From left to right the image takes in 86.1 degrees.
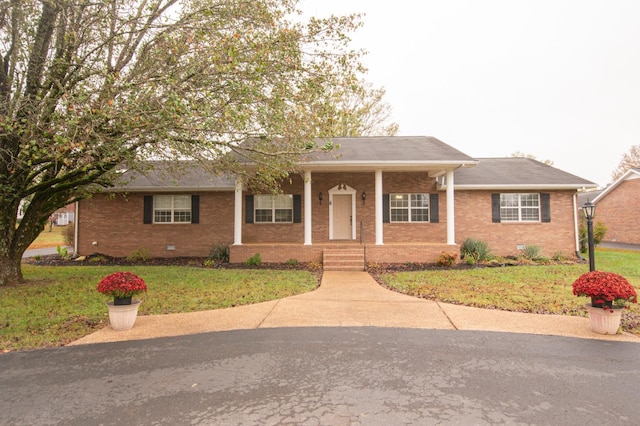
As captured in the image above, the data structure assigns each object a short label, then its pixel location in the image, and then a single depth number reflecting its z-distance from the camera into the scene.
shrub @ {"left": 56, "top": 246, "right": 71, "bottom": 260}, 14.82
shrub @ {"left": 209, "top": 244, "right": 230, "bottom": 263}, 13.44
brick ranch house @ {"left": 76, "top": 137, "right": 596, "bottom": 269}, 14.27
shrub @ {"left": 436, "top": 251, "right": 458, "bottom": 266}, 12.20
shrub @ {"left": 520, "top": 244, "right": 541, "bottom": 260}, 13.57
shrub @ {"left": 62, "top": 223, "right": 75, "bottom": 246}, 15.96
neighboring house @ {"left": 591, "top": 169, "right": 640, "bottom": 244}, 22.88
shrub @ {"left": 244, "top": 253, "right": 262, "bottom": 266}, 12.45
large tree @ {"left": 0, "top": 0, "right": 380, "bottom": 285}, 6.32
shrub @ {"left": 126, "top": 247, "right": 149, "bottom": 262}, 14.23
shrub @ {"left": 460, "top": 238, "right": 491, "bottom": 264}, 13.07
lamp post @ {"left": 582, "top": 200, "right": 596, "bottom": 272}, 7.32
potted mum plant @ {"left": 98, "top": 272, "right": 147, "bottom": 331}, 5.30
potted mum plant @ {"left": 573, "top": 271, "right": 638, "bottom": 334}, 4.95
